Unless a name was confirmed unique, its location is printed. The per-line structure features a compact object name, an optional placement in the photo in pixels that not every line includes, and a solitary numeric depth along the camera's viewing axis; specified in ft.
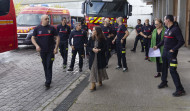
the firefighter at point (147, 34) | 37.27
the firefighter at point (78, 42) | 29.63
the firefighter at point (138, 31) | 46.03
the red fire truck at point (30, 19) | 50.39
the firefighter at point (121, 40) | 28.66
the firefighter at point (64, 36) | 31.50
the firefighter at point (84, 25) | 39.68
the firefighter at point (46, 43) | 22.53
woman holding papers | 24.03
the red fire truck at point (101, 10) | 49.85
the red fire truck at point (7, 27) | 28.58
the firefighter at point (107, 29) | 33.15
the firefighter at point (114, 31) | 38.65
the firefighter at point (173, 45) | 19.05
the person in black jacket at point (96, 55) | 21.61
